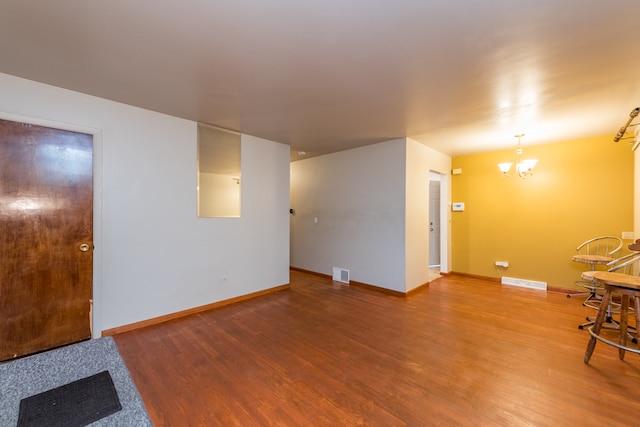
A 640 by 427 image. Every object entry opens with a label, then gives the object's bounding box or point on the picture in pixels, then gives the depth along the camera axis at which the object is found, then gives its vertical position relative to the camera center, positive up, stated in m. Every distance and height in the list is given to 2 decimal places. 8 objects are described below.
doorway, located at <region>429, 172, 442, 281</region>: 5.92 -0.22
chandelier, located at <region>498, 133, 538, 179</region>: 4.00 +0.78
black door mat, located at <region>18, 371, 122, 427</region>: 0.75 -0.59
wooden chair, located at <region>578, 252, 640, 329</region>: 2.77 -1.20
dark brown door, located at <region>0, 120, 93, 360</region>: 2.33 -0.24
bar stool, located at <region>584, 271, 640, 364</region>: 2.11 -0.70
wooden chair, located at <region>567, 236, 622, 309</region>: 3.71 -0.60
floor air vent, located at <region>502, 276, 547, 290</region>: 4.58 -1.23
